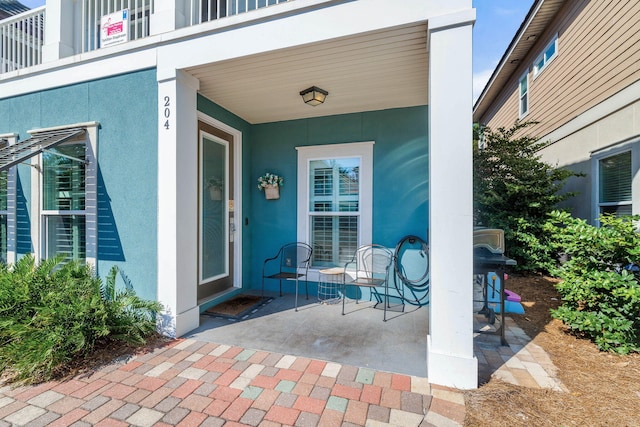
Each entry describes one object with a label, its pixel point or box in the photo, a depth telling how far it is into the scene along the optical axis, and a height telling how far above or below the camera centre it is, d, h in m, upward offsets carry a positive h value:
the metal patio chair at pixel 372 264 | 3.86 -0.71
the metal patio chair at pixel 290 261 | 4.18 -0.75
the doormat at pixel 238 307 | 3.44 -1.24
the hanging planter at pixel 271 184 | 4.29 +0.43
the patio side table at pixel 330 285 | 3.87 -1.07
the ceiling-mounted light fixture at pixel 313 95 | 3.25 +1.38
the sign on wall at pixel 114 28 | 3.32 +2.21
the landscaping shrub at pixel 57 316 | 2.20 -0.94
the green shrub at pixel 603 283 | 2.46 -0.64
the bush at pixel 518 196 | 4.82 +0.31
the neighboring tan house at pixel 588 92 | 3.96 +2.15
